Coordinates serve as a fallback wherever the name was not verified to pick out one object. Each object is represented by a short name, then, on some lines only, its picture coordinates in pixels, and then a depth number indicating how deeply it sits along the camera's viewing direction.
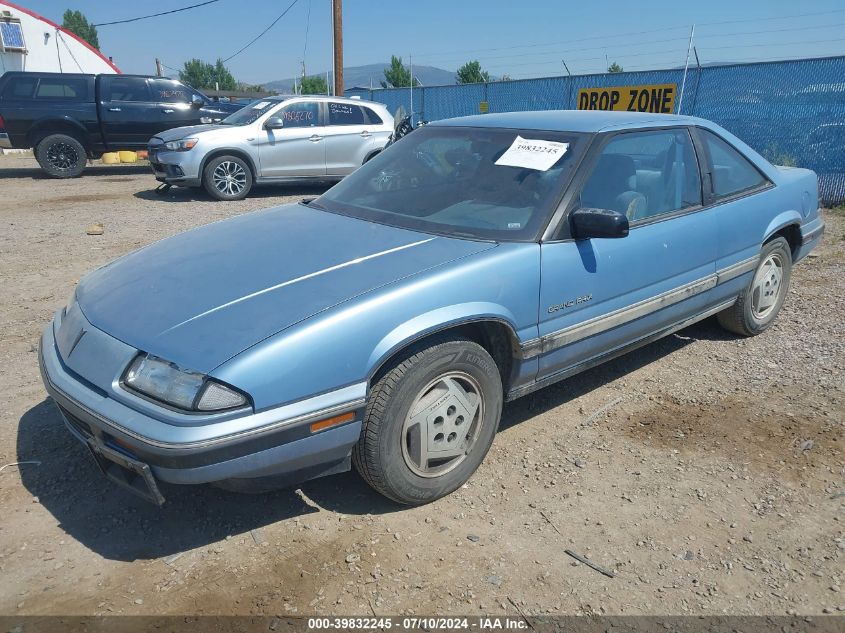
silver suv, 10.02
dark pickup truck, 12.34
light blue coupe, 2.31
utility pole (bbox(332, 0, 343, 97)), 18.03
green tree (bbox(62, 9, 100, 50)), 73.19
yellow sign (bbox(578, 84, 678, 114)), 11.72
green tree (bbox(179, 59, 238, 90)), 91.81
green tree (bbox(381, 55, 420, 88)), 63.56
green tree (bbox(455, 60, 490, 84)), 58.44
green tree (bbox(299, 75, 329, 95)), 72.49
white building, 20.64
